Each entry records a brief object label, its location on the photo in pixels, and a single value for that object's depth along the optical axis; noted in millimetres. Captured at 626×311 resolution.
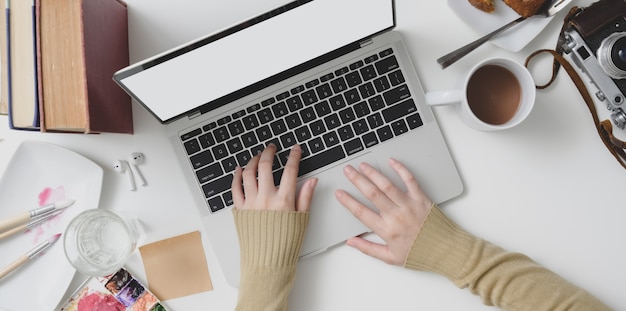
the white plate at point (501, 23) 672
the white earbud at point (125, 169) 685
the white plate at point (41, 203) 677
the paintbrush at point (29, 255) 665
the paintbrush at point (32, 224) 672
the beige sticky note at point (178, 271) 689
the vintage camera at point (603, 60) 654
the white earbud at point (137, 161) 686
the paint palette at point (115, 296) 686
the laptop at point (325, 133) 670
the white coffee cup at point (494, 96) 614
